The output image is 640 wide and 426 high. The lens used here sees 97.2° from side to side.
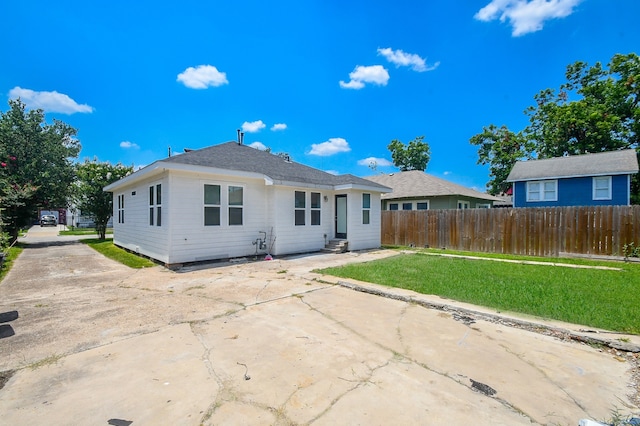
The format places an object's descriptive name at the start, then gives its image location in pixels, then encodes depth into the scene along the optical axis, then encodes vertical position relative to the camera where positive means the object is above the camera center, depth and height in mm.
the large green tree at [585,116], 20562 +7766
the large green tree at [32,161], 15245 +3557
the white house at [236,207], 8672 +301
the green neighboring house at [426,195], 17422 +1268
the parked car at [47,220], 35625 -523
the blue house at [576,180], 15047 +1973
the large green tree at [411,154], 34531 +7545
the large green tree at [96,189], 16172 +1549
